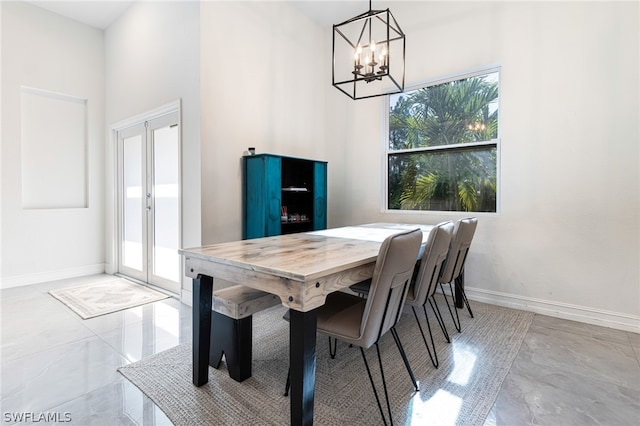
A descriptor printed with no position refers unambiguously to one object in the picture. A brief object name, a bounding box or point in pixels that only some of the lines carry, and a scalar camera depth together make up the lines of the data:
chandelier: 2.27
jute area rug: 1.60
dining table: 1.32
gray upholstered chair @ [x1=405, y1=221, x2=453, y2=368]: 1.92
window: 3.38
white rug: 3.14
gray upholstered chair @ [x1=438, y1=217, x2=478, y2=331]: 2.40
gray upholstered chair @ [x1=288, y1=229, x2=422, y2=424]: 1.41
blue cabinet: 3.29
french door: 3.56
